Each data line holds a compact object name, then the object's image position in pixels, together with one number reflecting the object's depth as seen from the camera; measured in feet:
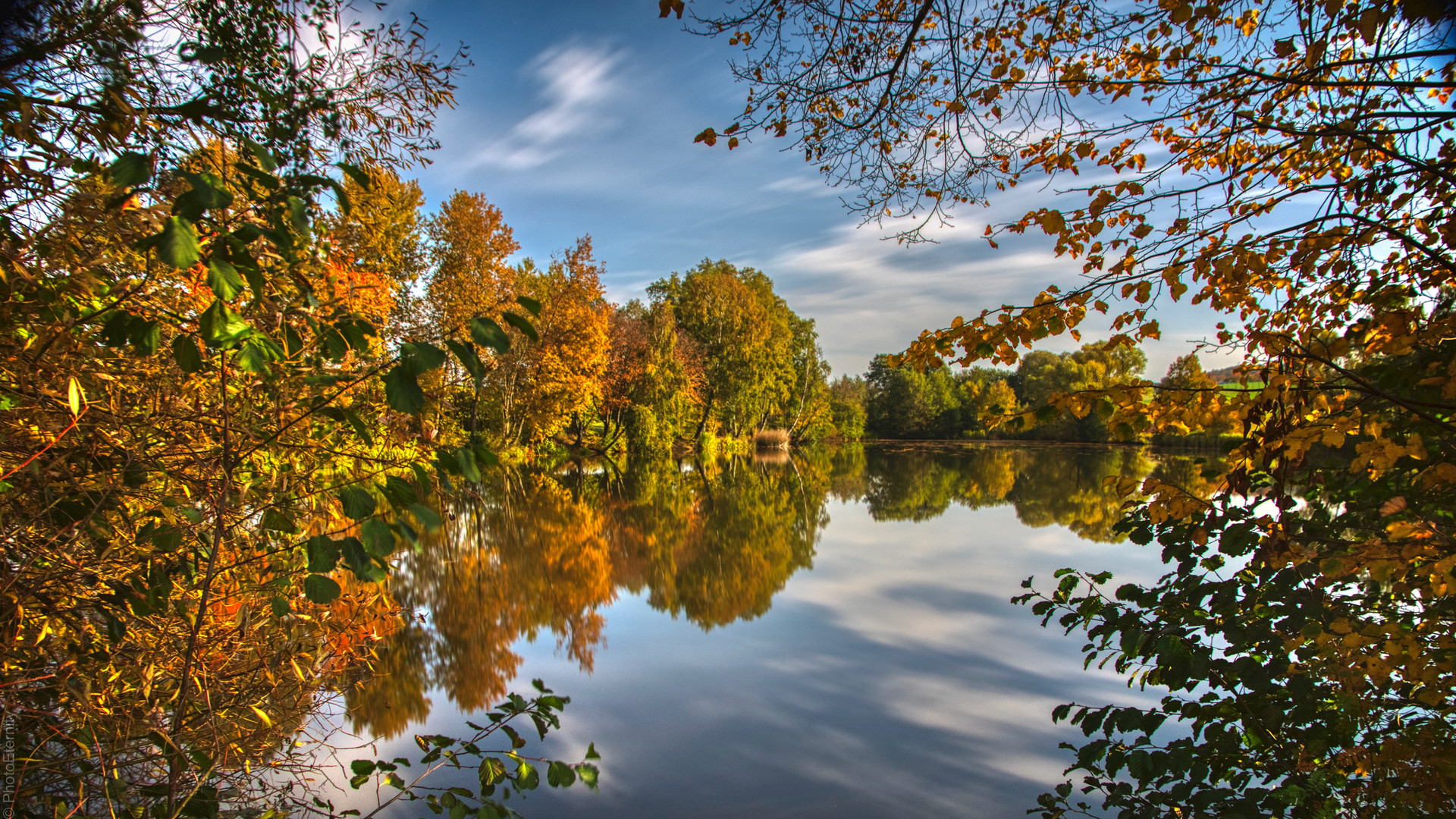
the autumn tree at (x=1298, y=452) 5.64
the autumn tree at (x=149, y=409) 4.10
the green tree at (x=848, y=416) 160.45
